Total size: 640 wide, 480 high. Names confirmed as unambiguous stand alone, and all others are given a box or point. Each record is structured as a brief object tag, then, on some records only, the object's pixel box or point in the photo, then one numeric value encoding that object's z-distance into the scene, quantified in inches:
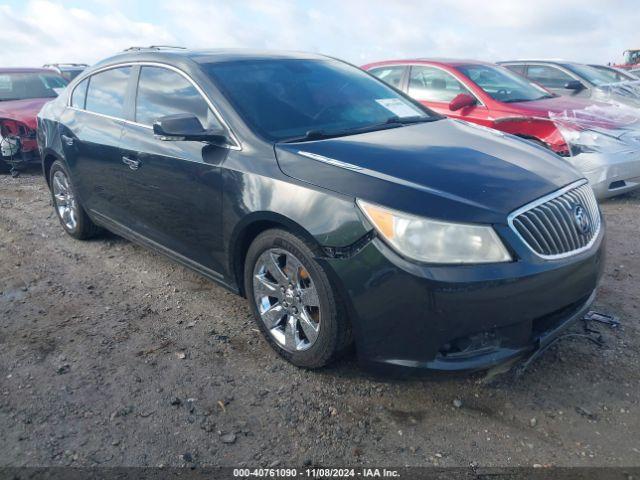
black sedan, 90.1
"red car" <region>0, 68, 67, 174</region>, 296.2
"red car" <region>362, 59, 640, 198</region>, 223.5
